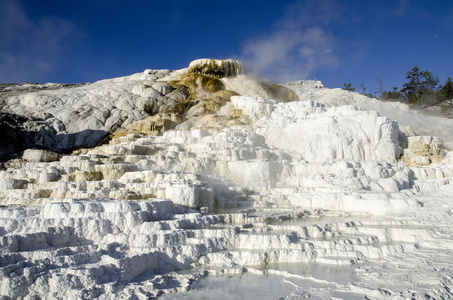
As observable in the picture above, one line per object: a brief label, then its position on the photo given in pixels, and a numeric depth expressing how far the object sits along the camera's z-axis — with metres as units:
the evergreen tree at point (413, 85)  33.47
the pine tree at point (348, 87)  39.38
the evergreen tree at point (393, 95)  33.89
